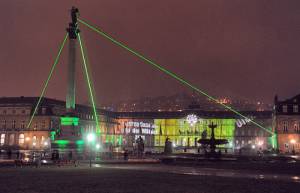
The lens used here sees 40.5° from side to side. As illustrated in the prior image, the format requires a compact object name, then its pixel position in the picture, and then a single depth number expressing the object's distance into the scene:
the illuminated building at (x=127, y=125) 104.94
